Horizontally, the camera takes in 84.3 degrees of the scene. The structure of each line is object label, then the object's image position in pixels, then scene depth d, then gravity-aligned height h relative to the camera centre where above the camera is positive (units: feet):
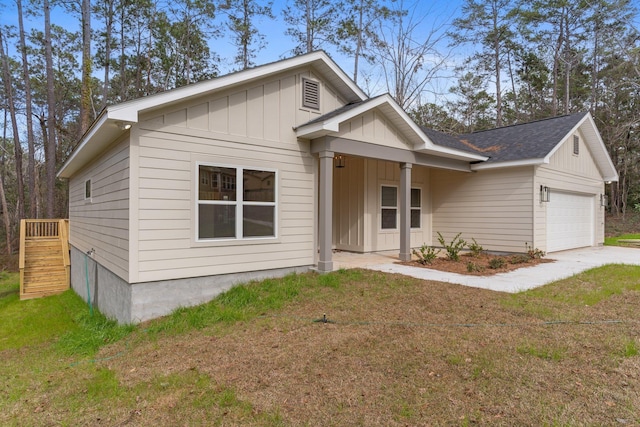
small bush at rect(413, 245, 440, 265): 26.37 -3.56
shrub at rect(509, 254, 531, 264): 28.14 -3.89
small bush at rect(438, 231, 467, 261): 28.19 -3.37
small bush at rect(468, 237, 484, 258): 31.07 -3.42
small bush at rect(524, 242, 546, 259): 30.06 -3.49
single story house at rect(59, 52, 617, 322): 17.21 +1.75
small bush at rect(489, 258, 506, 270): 25.45 -3.83
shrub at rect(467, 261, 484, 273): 23.97 -3.92
